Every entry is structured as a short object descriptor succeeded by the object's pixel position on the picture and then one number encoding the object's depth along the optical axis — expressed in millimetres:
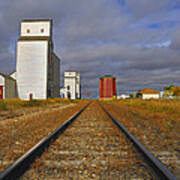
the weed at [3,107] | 12250
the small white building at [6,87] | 27641
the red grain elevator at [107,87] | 57675
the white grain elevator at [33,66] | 30453
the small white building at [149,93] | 87375
